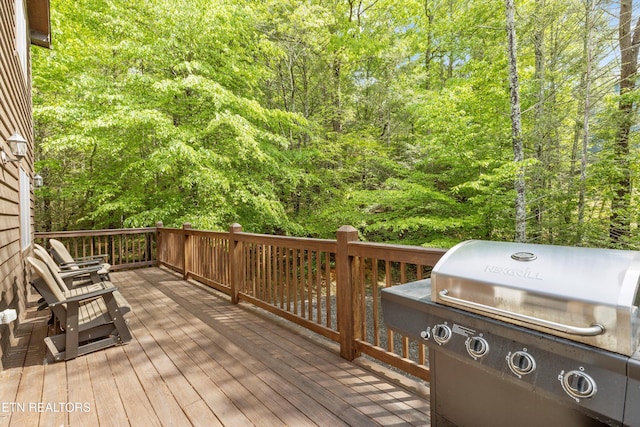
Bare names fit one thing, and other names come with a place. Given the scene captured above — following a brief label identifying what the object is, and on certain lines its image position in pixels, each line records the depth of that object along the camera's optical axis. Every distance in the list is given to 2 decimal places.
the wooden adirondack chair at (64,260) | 4.21
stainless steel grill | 0.84
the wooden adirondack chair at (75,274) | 3.24
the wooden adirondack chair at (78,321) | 2.57
